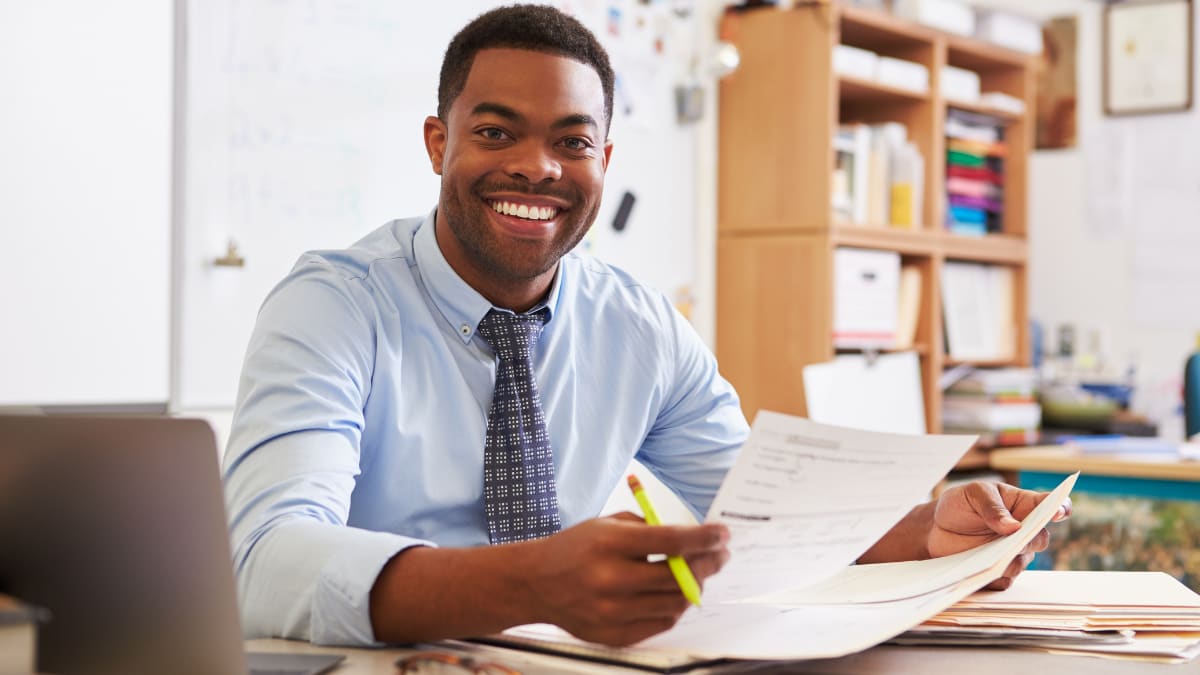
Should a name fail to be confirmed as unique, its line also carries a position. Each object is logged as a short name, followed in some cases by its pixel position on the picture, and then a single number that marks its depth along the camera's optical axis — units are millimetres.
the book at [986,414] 3920
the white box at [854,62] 3545
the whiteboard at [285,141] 2408
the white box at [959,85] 3945
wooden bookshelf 3496
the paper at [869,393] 3338
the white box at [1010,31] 4141
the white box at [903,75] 3699
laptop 742
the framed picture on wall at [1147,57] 4402
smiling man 927
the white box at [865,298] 3582
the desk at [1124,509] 2721
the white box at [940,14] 3820
